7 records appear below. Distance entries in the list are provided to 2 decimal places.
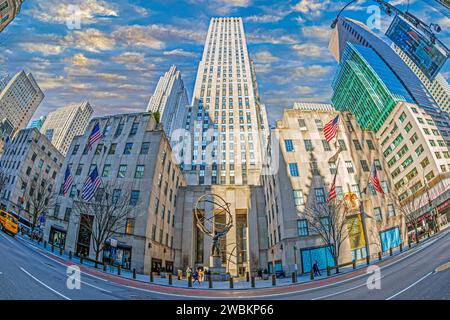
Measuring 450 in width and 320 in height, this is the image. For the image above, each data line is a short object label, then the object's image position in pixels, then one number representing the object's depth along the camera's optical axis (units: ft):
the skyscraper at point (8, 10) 172.86
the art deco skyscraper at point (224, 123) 277.64
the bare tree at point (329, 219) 97.25
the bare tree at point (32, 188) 196.12
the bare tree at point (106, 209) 100.73
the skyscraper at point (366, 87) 341.00
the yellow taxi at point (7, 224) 96.53
